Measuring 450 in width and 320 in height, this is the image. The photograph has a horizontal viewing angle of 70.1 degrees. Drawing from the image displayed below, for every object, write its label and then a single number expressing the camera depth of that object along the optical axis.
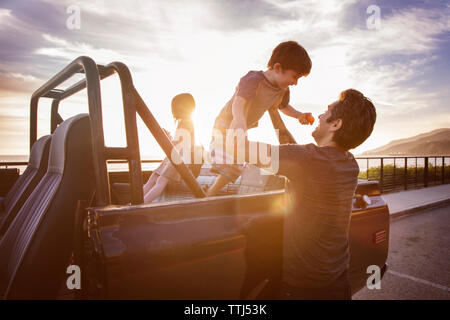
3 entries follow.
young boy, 2.51
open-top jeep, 1.29
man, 1.83
